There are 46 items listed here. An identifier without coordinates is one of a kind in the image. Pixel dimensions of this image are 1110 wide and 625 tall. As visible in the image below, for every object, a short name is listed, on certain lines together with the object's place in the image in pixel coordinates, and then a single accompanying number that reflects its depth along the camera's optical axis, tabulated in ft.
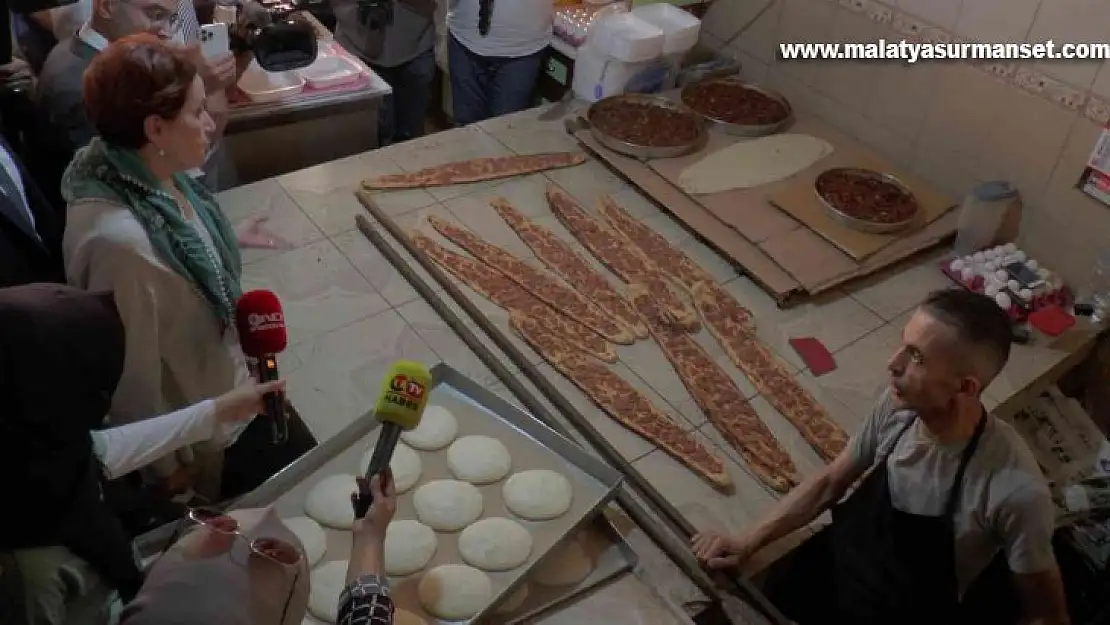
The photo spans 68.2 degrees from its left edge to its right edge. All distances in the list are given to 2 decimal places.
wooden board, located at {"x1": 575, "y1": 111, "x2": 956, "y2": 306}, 9.66
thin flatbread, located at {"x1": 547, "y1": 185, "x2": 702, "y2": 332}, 9.23
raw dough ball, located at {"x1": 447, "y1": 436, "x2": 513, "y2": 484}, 6.84
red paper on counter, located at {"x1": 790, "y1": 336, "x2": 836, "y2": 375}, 8.77
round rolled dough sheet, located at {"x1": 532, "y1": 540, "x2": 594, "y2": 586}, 6.37
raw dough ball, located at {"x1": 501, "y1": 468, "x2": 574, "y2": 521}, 6.60
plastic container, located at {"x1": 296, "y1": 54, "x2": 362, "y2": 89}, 11.22
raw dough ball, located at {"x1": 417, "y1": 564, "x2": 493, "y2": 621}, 5.92
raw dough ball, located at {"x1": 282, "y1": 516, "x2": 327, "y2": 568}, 6.07
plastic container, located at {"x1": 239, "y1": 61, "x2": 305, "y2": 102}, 10.82
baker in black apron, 5.76
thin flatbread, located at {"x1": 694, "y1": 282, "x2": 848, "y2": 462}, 7.96
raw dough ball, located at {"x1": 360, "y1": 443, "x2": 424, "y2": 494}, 6.74
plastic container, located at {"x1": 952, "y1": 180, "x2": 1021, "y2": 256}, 10.12
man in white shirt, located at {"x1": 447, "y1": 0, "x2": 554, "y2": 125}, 12.16
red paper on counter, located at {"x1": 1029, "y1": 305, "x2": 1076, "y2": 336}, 9.24
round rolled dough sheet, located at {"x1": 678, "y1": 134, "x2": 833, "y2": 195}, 10.94
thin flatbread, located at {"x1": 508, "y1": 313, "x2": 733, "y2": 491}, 7.63
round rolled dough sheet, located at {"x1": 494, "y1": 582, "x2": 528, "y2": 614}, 6.19
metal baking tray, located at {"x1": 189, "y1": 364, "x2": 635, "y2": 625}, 6.21
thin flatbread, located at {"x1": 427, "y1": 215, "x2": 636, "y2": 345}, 8.99
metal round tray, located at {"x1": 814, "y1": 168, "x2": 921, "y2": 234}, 10.19
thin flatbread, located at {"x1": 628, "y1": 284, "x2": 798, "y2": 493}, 7.68
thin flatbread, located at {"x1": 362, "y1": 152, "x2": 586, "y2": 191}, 10.61
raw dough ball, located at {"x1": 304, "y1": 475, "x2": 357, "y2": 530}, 6.27
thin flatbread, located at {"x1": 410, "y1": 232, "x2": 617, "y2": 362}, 8.75
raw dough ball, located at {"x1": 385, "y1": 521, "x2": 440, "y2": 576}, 6.15
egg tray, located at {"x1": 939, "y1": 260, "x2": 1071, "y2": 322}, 9.41
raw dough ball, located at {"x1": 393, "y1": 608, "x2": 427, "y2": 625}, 5.82
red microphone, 5.88
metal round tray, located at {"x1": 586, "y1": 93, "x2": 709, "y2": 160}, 11.27
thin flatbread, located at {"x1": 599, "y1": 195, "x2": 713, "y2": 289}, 9.84
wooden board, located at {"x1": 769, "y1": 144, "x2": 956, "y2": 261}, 10.12
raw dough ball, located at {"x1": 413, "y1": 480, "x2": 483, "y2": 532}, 6.53
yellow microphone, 4.97
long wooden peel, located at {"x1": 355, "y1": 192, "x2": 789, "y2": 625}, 6.72
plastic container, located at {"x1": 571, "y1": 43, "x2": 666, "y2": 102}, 12.52
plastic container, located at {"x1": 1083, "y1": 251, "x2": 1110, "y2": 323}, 9.47
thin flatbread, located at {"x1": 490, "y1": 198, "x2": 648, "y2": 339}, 9.21
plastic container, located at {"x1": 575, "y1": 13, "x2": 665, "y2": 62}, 12.07
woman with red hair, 5.76
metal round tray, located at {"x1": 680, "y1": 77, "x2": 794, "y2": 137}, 11.90
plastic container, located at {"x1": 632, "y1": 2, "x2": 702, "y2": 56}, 12.59
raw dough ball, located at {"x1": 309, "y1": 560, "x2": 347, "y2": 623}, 5.75
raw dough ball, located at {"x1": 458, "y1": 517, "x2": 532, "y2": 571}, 6.25
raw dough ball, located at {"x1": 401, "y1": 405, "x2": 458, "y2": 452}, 7.05
